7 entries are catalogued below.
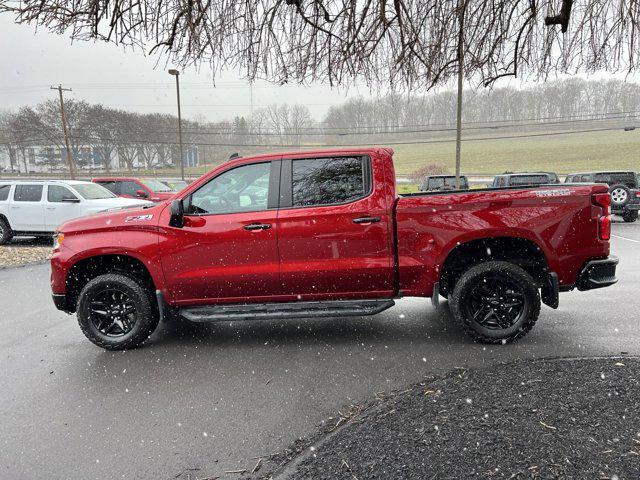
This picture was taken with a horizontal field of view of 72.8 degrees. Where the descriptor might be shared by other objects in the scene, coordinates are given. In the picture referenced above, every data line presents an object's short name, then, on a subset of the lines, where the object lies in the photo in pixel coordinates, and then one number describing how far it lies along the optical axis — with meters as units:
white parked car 11.91
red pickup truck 4.26
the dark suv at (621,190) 15.33
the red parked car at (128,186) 17.16
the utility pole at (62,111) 42.73
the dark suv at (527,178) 15.68
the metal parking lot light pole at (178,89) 31.60
